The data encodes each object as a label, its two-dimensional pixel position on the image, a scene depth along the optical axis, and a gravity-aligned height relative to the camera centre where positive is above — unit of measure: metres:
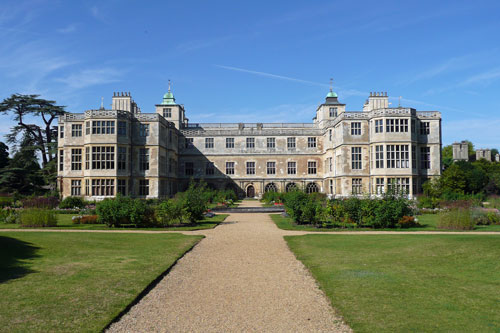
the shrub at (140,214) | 19.00 -1.34
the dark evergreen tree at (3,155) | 51.63 +4.24
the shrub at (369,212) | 18.28 -1.27
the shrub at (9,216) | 20.66 -1.56
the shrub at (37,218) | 18.95 -1.53
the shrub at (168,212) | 19.66 -1.33
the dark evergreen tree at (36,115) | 45.81 +8.48
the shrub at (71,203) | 30.31 -1.29
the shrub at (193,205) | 20.81 -1.01
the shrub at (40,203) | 26.10 -1.11
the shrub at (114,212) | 19.00 -1.23
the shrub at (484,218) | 19.75 -1.64
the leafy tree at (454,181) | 33.31 +0.38
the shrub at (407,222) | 18.56 -1.76
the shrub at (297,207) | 20.55 -1.09
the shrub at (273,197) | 38.61 -1.13
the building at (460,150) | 70.00 +6.31
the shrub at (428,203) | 28.65 -1.28
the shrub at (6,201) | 30.79 -1.21
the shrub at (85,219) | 21.00 -1.75
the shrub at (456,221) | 17.45 -1.58
